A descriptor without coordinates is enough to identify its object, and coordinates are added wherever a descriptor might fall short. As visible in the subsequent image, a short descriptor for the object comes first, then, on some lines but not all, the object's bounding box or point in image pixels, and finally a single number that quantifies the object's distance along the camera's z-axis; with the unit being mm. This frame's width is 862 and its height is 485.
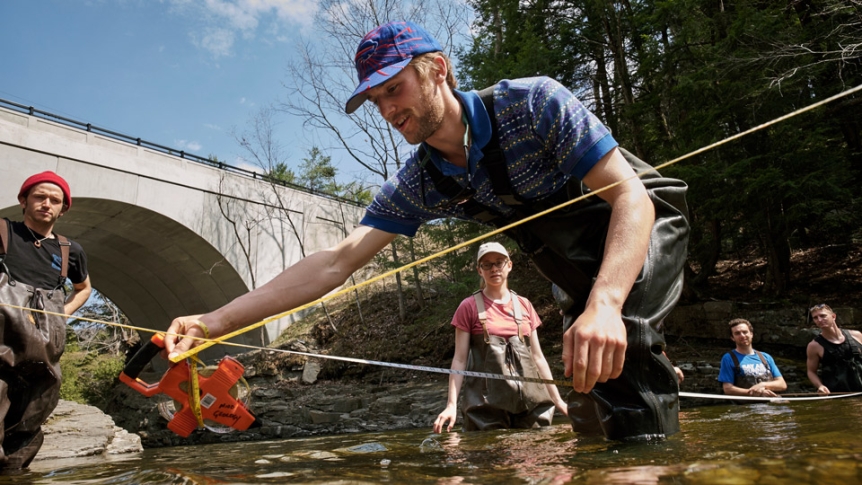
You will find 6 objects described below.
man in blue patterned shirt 1911
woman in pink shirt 4266
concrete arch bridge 14094
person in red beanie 3279
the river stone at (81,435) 4969
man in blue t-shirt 6289
